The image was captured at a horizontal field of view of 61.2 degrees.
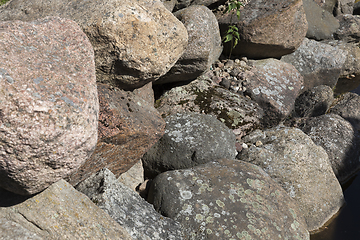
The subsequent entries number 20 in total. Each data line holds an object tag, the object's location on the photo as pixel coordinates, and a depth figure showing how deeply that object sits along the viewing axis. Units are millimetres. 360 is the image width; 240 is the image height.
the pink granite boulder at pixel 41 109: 1498
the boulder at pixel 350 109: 5254
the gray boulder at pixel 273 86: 4914
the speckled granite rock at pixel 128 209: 2387
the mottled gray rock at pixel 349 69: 7160
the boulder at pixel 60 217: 1820
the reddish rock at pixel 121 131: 2588
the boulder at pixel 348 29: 7754
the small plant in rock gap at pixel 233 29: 4938
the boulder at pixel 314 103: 5529
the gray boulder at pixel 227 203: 2688
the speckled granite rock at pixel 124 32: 2502
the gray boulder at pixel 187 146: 3420
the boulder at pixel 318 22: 7109
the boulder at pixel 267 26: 5059
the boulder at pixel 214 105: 4301
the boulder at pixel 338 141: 4508
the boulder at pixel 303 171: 3668
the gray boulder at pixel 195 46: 4055
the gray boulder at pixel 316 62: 6137
